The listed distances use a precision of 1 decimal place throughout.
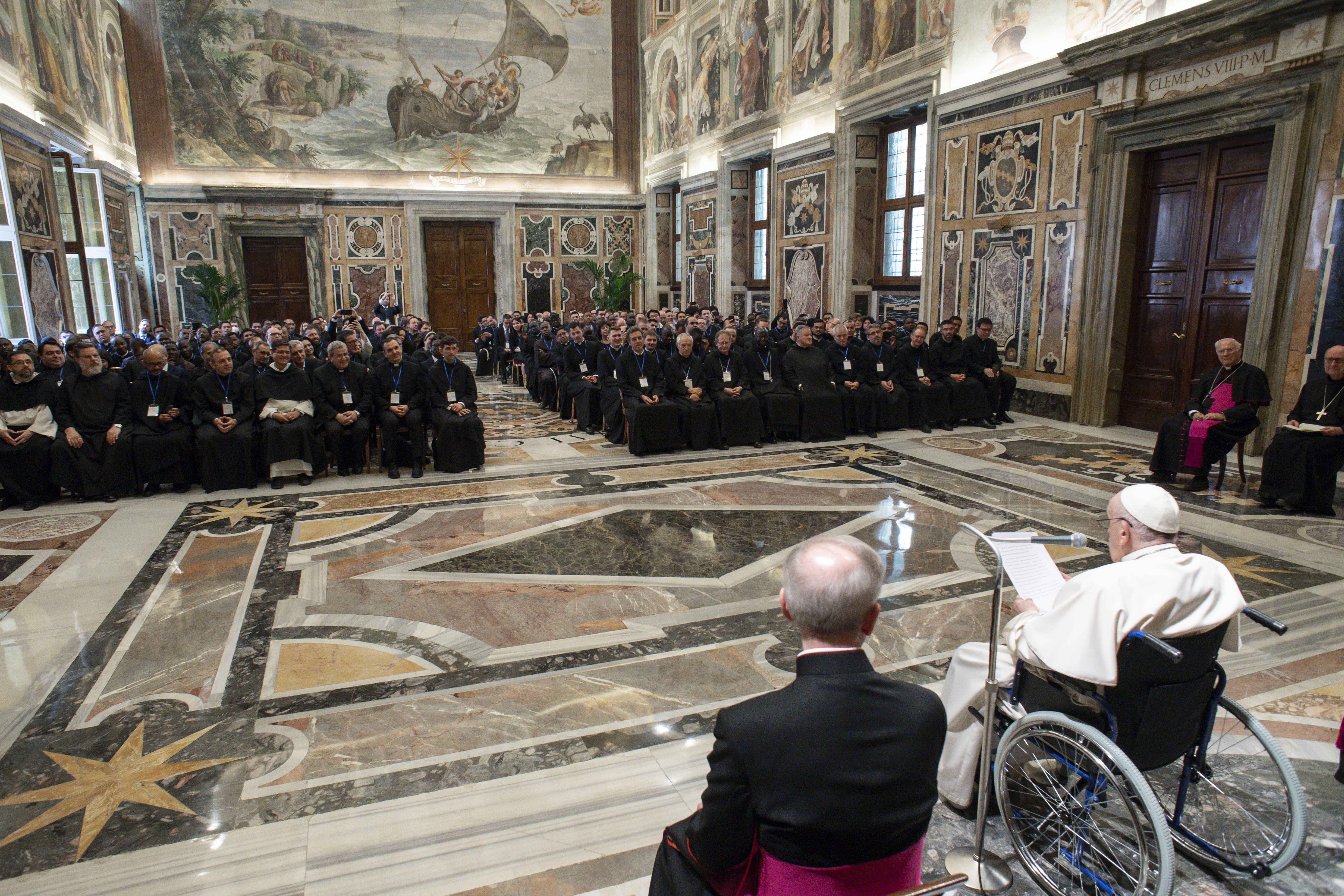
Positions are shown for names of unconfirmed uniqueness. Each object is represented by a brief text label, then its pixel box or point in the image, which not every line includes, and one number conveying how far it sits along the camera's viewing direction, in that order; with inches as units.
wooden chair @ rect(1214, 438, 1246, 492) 266.8
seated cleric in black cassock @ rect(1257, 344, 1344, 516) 236.8
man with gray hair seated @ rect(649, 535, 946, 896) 54.7
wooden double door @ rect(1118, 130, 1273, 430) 311.7
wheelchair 81.4
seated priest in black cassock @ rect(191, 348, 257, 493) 284.7
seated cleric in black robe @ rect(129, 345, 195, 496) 280.1
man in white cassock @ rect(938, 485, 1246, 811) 80.7
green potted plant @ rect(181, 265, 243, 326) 684.1
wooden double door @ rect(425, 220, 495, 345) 816.3
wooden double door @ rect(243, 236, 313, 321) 755.4
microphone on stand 80.0
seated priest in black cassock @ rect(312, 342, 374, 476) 304.5
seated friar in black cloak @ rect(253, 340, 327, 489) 290.2
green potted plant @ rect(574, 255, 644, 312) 787.4
